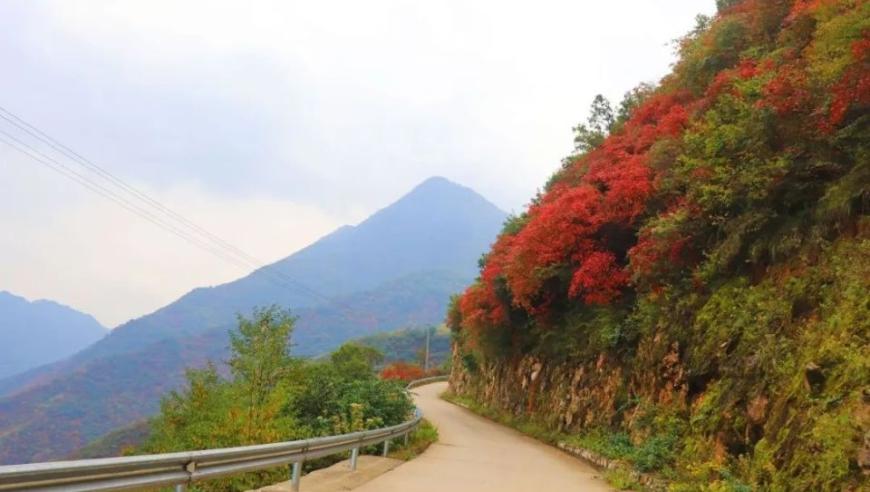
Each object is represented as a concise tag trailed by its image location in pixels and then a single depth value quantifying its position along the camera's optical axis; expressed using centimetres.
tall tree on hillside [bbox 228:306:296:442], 1442
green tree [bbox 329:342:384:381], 5067
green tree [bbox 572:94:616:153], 3481
